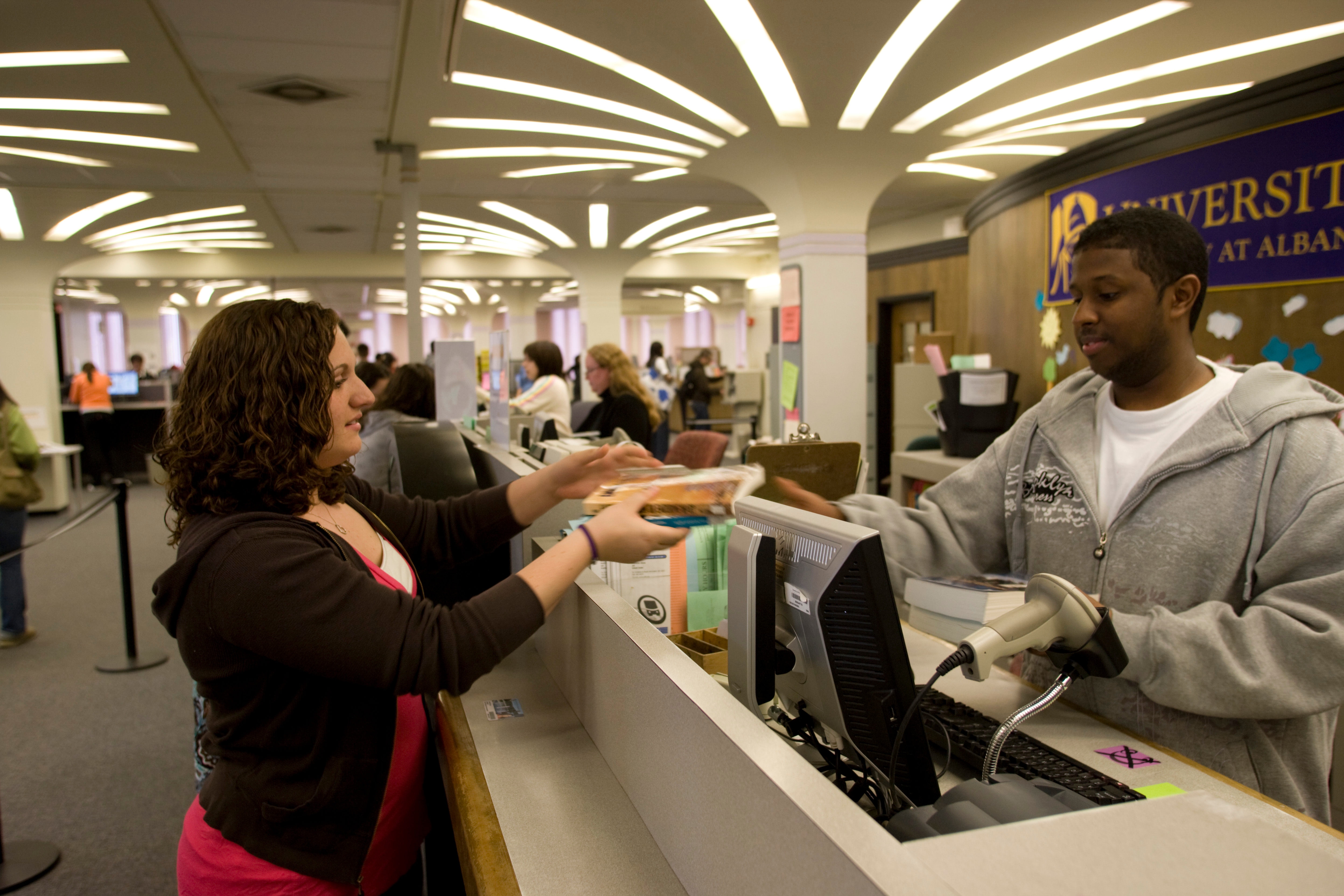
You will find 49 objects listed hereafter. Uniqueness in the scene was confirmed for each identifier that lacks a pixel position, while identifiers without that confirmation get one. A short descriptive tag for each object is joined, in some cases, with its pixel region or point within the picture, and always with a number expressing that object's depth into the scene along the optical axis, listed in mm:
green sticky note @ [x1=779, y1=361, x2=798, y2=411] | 7676
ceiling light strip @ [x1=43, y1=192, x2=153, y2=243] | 9305
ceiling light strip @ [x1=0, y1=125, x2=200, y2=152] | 6574
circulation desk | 750
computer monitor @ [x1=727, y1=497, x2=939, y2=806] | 1088
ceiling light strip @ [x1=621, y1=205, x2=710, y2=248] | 11281
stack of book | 1550
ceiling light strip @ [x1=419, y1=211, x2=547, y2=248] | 11484
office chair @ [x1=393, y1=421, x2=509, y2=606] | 3076
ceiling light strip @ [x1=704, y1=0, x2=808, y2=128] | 4672
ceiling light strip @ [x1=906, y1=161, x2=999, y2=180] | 8703
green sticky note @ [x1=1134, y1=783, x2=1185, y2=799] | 1328
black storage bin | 5574
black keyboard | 1281
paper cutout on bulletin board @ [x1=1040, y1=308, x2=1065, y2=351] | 5539
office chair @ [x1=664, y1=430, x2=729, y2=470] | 4613
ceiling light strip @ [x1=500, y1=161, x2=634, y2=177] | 8391
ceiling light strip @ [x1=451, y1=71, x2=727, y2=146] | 5645
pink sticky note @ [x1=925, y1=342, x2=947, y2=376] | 5977
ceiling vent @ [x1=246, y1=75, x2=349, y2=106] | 5477
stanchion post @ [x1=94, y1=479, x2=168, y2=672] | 4422
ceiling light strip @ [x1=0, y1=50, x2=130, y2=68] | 4840
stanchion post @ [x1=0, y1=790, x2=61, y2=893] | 2689
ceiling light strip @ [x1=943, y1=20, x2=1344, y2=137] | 5289
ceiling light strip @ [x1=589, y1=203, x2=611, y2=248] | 10867
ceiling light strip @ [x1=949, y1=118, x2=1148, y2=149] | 7340
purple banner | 3809
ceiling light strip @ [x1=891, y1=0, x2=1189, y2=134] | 4836
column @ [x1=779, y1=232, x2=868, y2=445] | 7551
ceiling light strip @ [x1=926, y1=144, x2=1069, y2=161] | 8039
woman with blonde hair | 5992
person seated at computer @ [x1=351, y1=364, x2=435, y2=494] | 3709
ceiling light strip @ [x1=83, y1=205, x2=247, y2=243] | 10289
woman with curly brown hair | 1179
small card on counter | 1730
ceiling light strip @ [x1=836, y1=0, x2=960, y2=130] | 4758
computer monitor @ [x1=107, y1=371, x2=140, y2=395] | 12516
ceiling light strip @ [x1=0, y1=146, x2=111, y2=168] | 7173
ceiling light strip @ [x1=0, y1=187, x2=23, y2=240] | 8953
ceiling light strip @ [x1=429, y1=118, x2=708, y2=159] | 6688
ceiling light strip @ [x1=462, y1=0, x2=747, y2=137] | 4594
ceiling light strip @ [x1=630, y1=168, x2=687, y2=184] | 8500
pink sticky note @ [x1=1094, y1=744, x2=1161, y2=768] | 1451
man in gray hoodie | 1398
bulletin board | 3826
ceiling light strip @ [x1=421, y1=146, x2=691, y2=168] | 7594
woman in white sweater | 5750
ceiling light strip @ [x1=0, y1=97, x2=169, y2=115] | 5816
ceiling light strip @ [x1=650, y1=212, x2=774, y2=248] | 12016
